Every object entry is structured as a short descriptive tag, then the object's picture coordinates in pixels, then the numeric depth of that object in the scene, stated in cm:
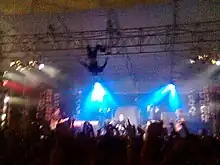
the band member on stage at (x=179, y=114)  1333
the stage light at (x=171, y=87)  1372
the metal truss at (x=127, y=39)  855
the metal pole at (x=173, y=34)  739
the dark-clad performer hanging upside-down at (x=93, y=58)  901
